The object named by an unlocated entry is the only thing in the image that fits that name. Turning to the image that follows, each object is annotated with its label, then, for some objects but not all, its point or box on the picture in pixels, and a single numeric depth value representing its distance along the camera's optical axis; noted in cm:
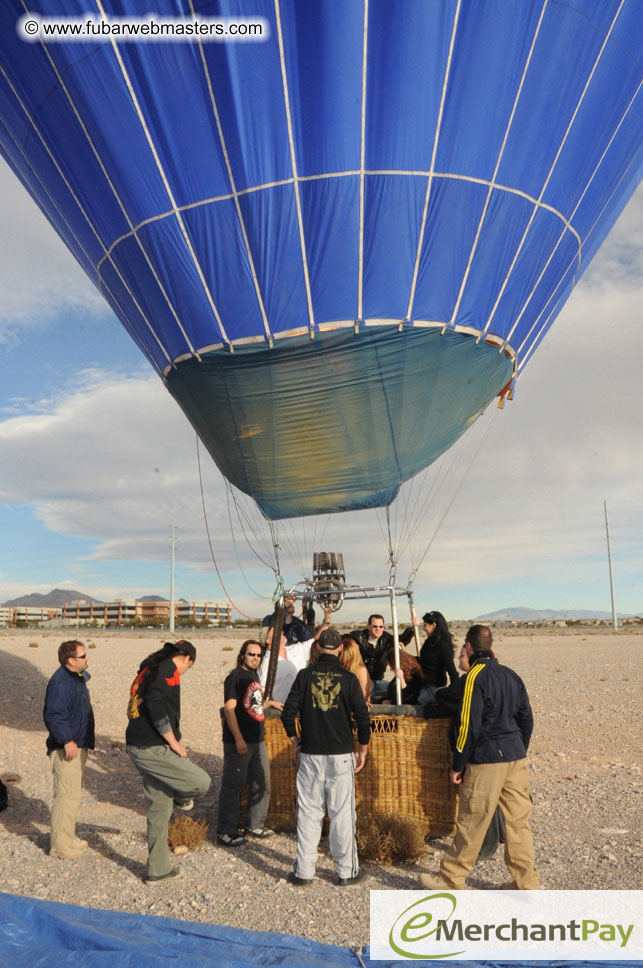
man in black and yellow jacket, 523
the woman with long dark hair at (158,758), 571
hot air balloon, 741
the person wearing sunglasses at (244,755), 652
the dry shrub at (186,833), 637
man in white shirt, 745
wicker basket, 641
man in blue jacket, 615
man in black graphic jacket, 555
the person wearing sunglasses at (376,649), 794
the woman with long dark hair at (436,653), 728
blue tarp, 393
